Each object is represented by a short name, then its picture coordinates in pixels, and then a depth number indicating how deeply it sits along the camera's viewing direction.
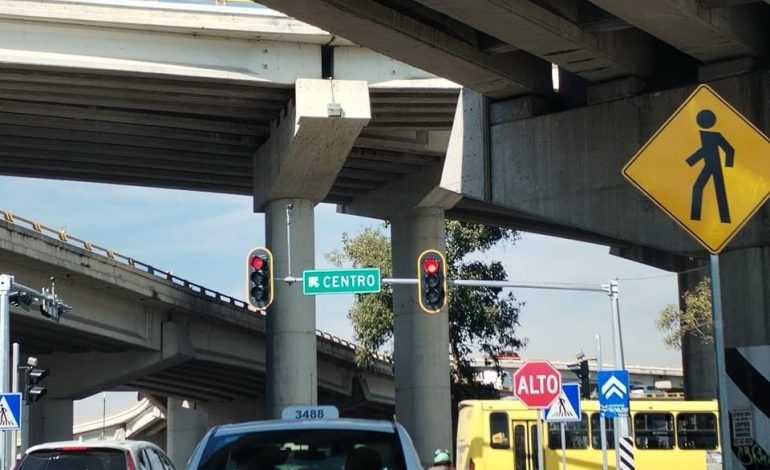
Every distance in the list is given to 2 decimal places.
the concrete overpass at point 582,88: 14.34
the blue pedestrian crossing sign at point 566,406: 23.38
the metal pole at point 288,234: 42.09
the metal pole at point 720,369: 8.25
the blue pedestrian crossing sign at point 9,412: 26.31
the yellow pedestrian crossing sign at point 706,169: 8.63
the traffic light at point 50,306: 34.38
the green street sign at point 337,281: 30.05
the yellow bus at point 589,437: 32.53
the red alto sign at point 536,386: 21.48
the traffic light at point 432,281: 27.11
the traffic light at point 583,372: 28.83
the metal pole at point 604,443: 25.47
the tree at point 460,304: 52.59
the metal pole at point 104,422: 101.19
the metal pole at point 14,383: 36.09
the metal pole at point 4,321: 32.42
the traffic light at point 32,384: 34.38
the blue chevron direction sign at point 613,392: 25.08
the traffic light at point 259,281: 27.89
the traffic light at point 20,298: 32.72
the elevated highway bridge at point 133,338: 44.94
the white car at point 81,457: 16.19
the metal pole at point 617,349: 26.92
